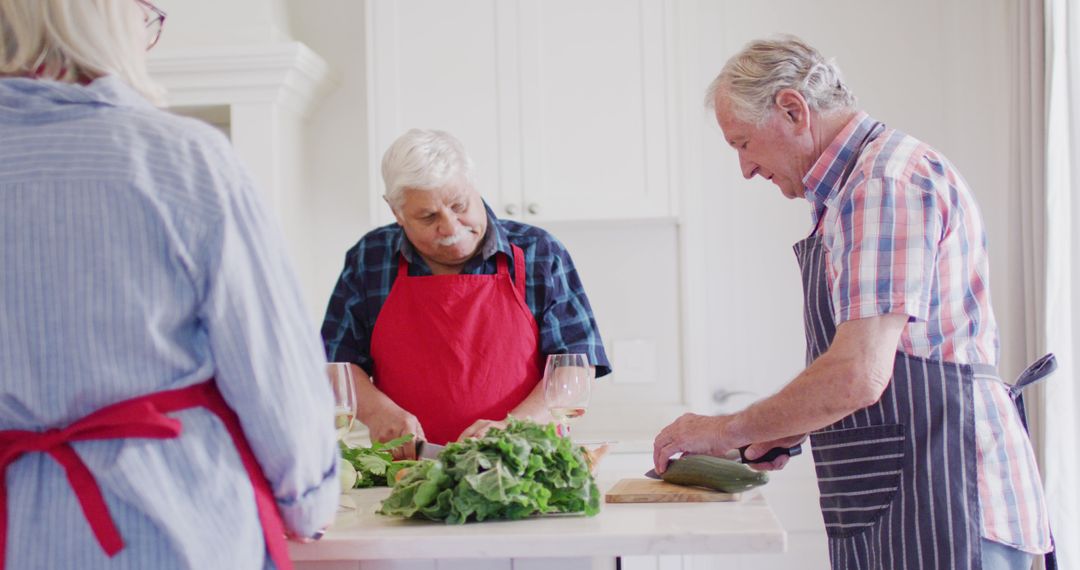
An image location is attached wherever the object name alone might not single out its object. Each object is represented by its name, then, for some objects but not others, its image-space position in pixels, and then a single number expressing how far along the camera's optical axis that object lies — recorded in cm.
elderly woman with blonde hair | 116
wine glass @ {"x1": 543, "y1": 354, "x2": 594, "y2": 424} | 187
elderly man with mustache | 249
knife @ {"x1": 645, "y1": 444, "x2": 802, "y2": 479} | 195
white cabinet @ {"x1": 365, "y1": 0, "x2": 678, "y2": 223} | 350
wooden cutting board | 167
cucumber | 168
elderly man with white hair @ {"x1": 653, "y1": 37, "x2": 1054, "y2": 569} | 160
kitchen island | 143
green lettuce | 151
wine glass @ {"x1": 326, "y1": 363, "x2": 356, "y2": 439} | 172
